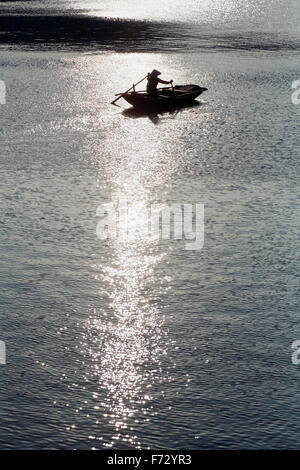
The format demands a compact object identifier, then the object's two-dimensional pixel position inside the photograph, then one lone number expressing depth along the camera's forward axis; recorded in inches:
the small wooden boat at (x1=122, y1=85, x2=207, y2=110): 1448.1
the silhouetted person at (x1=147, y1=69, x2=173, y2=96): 1434.5
